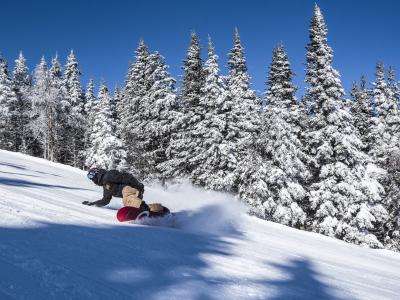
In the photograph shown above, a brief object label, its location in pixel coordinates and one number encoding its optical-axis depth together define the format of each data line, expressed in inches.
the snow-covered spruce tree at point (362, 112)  1349.5
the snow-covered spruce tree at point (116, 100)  2073.9
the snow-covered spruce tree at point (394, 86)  1339.7
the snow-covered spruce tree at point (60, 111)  1824.2
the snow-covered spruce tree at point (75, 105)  2121.1
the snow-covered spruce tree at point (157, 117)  1315.2
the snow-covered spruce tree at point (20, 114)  2031.3
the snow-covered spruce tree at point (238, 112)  1106.1
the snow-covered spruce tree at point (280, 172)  1012.5
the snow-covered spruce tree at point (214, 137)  1099.9
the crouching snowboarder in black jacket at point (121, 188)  316.2
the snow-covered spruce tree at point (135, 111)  1417.3
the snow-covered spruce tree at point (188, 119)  1195.9
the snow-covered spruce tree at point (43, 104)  1754.4
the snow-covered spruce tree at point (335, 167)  965.8
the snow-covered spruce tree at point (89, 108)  2075.5
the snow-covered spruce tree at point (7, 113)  1946.4
